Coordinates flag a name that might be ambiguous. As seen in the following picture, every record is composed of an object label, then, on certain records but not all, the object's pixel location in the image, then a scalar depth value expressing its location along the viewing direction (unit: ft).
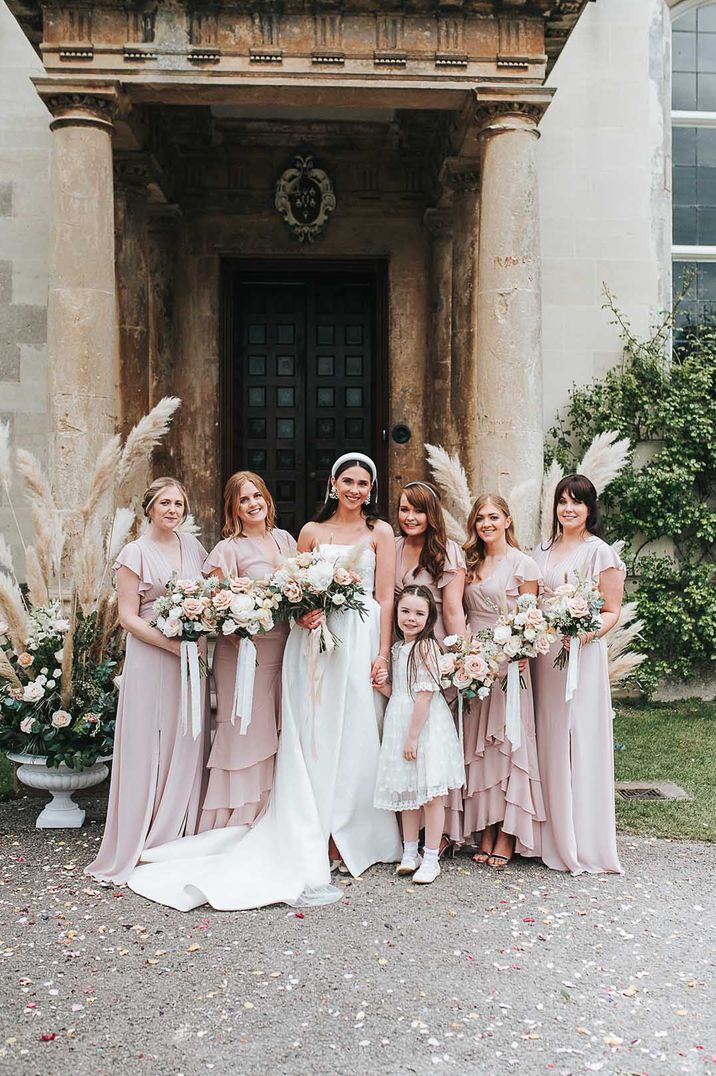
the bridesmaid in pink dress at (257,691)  16.84
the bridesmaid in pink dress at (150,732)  16.69
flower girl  16.02
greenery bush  31.68
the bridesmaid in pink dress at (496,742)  16.74
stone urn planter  19.16
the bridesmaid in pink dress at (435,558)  16.96
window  35.29
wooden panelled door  35.12
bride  15.94
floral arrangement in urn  19.07
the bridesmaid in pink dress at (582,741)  16.70
